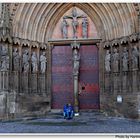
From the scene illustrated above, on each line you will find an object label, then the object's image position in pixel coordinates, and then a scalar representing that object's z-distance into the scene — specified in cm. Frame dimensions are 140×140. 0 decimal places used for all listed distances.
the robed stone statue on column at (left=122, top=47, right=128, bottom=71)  1431
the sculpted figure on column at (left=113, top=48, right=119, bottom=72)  1466
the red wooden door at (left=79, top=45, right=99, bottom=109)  1566
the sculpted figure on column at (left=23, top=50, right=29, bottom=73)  1477
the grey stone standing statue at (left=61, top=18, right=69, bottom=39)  1602
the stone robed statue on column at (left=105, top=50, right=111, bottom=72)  1500
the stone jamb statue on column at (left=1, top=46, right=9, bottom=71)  1384
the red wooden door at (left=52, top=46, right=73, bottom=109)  1581
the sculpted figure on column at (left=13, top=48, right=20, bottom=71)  1439
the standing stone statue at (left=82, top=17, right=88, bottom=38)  1591
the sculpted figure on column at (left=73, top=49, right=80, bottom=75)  1553
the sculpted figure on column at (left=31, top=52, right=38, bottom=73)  1508
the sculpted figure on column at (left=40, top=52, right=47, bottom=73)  1542
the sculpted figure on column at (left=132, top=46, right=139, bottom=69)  1385
